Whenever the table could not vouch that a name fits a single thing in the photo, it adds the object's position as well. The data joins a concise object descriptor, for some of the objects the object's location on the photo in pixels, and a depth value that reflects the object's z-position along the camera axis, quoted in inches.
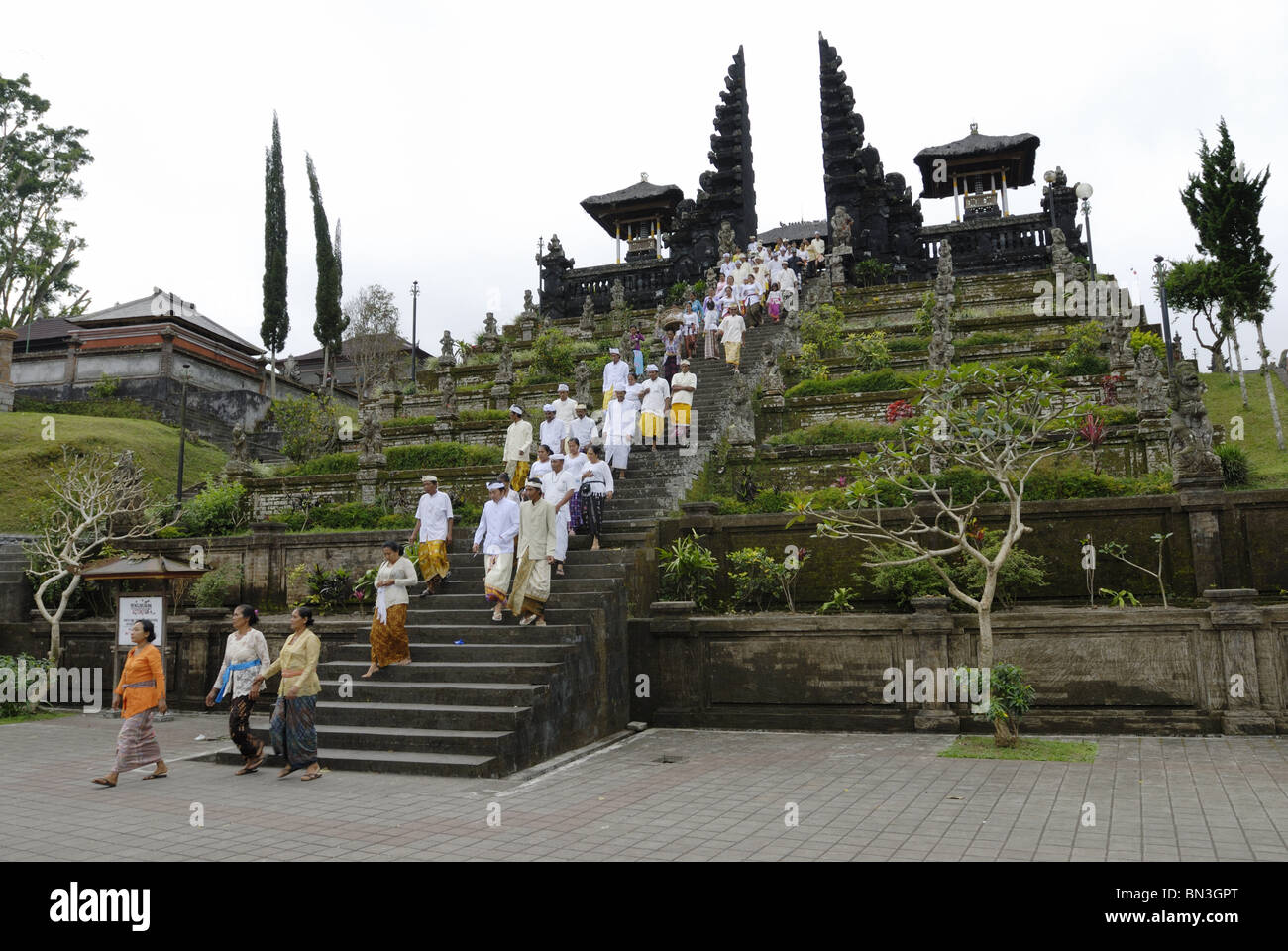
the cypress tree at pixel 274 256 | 1416.1
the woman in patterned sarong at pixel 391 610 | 388.5
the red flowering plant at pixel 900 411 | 585.1
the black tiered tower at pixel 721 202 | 1460.4
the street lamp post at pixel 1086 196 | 1142.3
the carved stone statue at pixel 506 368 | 979.3
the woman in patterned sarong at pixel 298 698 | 328.2
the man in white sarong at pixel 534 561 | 403.5
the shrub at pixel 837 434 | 601.6
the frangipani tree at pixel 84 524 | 567.2
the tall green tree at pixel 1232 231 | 922.7
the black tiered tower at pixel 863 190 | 1366.9
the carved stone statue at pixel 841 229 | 1318.9
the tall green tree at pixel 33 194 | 1290.6
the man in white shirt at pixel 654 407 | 593.3
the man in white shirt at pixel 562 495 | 447.5
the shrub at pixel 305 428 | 877.8
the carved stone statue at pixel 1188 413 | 472.7
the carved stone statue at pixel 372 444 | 713.0
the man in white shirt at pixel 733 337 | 773.9
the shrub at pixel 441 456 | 732.7
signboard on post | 511.5
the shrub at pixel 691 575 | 457.4
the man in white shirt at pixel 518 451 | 582.9
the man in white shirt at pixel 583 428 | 569.0
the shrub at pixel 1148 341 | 801.6
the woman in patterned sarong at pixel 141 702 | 328.5
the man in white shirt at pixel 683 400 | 585.9
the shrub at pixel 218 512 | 692.7
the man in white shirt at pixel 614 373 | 643.5
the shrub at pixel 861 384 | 708.0
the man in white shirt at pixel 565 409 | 591.5
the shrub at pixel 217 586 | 586.9
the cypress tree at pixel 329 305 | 1551.4
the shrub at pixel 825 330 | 906.1
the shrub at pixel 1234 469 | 498.0
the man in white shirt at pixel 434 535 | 467.2
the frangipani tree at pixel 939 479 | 351.3
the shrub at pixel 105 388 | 1129.4
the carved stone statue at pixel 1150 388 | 529.3
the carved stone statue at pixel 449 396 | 850.1
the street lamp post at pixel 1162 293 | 735.1
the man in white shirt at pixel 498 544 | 425.1
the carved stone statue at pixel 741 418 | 604.1
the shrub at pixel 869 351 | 796.0
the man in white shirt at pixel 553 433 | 570.3
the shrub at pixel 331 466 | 764.6
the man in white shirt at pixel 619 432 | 558.6
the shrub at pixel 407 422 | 864.9
